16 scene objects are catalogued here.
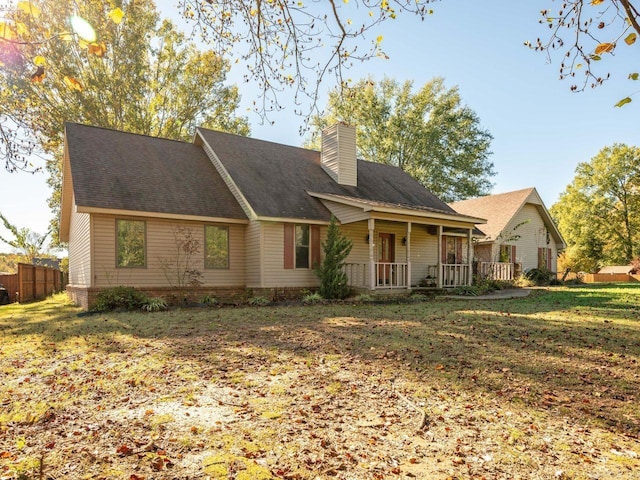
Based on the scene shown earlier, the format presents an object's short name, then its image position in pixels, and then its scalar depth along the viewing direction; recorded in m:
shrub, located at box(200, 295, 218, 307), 12.59
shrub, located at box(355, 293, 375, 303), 13.20
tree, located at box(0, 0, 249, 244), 21.75
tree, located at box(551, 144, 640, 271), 38.72
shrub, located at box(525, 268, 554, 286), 23.32
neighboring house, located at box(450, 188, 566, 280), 23.53
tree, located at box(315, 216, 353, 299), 13.58
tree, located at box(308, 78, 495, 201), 32.41
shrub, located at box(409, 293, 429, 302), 13.91
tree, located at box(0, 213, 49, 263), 22.88
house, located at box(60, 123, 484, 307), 12.55
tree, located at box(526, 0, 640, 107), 3.69
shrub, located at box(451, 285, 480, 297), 15.75
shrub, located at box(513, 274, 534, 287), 21.60
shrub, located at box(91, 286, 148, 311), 11.04
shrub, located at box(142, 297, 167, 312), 10.93
